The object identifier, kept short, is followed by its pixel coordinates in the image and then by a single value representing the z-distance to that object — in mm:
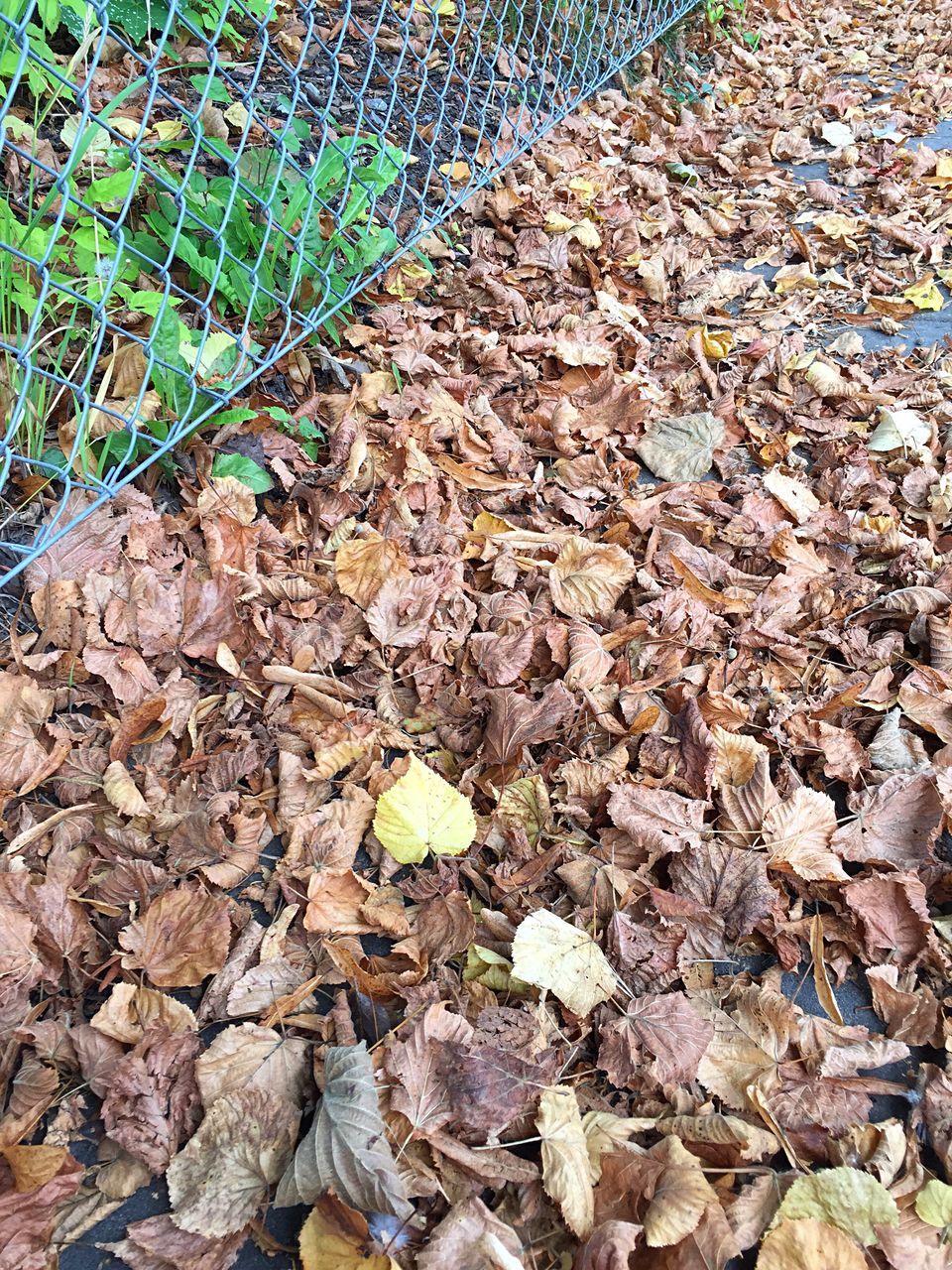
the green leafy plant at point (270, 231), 1926
